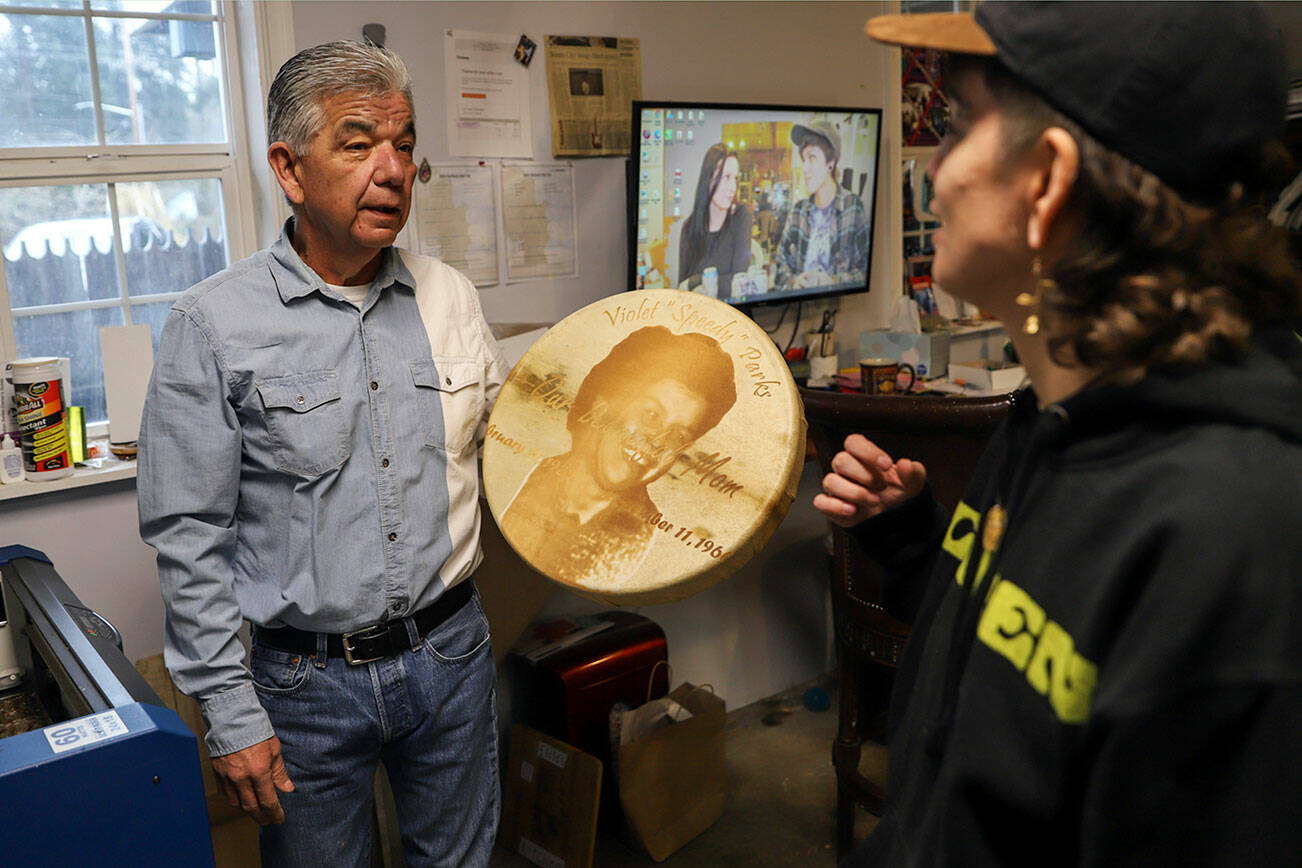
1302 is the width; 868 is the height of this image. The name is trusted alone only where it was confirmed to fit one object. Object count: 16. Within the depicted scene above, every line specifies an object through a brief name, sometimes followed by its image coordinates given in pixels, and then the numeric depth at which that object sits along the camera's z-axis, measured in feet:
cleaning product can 6.70
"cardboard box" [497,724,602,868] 8.15
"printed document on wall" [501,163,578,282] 8.96
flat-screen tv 9.51
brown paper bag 8.65
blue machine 3.52
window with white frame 7.09
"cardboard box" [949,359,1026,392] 11.74
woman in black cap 2.18
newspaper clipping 9.07
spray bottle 6.68
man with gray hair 5.00
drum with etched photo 5.02
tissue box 11.67
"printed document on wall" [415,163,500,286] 8.42
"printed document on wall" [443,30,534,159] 8.41
